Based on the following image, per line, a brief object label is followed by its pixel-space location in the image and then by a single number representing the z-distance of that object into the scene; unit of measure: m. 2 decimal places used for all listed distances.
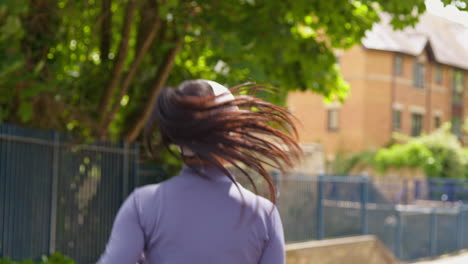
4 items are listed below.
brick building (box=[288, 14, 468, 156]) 34.72
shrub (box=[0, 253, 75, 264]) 6.54
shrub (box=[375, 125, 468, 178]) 30.33
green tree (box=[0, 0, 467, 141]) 7.45
